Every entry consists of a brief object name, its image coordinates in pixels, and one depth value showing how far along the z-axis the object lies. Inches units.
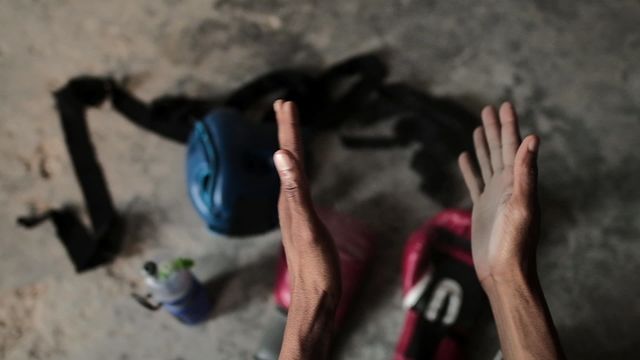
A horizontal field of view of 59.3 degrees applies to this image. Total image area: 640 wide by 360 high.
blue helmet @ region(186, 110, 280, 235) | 53.2
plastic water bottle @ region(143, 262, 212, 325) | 49.0
